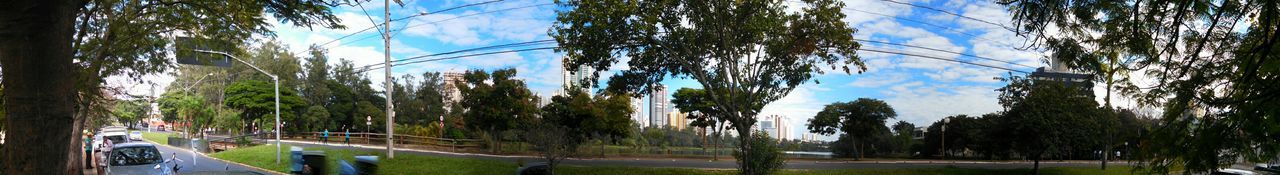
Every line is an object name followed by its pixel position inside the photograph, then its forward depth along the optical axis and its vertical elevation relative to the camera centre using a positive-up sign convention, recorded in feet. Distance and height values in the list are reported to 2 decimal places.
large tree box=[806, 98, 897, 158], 59.00 -1.03
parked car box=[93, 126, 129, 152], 91.18 -3.64
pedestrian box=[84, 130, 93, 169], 66.95 -4.19
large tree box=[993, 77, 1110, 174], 65.41 -1.22
